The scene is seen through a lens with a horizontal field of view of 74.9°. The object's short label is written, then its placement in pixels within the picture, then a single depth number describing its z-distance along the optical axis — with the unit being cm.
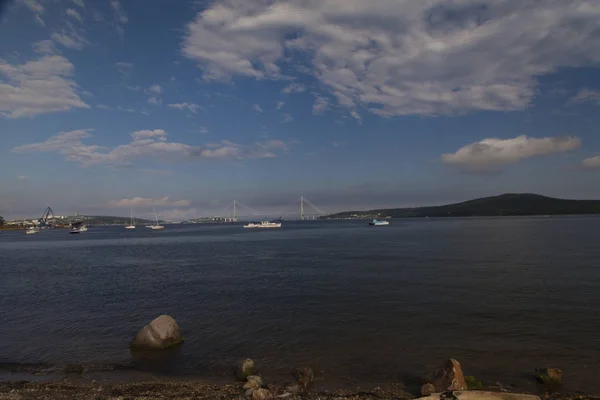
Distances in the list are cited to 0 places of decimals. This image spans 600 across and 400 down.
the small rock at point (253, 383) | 1317
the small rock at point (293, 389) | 1291
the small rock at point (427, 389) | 1234
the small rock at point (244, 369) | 1444
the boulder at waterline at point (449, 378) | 1243
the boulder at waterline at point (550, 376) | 1332
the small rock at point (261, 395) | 1199
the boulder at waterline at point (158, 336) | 1803
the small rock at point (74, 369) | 1543
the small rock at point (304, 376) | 1382
